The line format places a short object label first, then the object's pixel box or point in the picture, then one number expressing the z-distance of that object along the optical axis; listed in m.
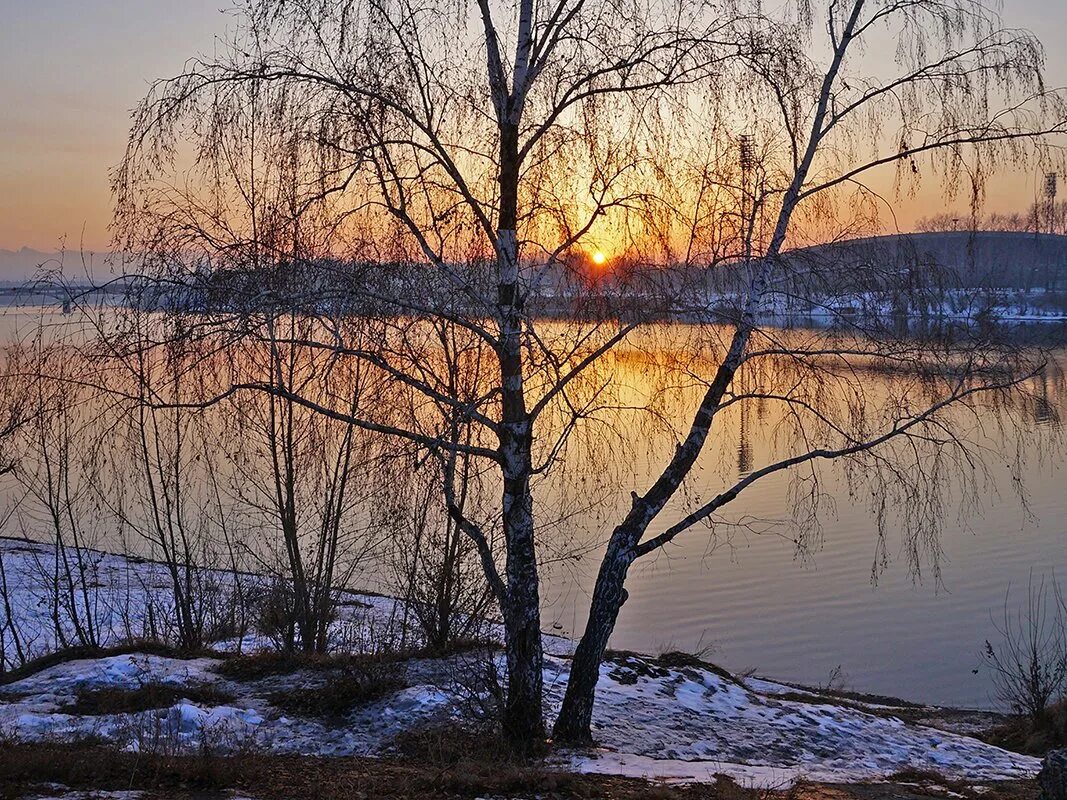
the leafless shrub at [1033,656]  13.36
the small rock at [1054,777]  6.05
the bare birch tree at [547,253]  8.41
